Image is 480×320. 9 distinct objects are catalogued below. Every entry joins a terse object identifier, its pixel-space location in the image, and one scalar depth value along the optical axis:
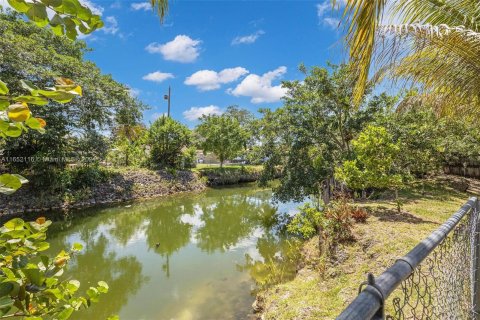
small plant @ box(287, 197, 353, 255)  5.72
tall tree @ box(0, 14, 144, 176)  10.98
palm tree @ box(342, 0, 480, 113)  2.56
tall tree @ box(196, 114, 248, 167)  23.14
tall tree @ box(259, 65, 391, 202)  9.15
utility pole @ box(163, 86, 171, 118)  26.19
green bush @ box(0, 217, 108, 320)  0.80
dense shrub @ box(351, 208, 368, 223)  6.40
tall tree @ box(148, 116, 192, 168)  20.53
